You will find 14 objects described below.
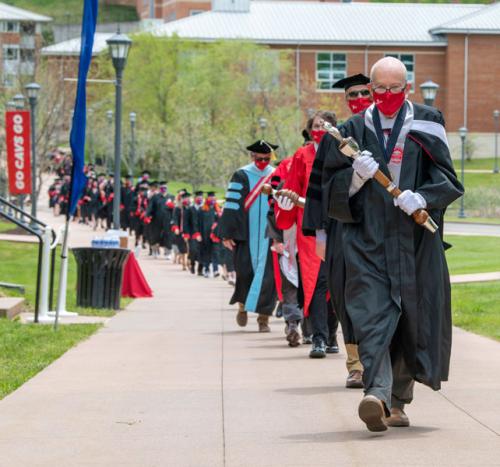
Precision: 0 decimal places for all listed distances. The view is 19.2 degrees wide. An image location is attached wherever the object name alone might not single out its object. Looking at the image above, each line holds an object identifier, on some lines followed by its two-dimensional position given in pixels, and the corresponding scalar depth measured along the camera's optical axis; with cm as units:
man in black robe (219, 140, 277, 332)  1612
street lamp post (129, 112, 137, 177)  5795
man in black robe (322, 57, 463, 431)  820
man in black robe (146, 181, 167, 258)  4084
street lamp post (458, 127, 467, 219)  5447
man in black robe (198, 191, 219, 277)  3369
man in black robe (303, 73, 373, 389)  877
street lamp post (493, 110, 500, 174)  8296
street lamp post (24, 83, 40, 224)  3825
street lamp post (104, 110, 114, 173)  7256
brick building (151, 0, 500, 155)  8488
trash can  1917
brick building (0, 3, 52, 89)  5392
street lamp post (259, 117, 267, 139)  5869
